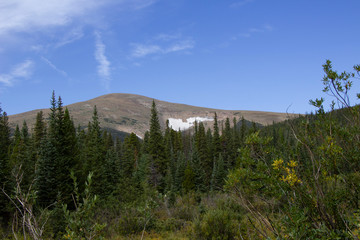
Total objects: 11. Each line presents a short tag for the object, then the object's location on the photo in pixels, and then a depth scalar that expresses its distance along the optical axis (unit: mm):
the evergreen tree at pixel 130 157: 41250
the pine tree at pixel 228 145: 56938
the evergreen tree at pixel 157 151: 40656
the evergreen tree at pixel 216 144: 57250
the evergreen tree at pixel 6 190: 20047
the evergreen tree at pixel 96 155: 28406
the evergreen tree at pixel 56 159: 21375
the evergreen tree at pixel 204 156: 52062
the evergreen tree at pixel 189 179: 36844
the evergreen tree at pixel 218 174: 40303
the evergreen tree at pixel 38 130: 46594
